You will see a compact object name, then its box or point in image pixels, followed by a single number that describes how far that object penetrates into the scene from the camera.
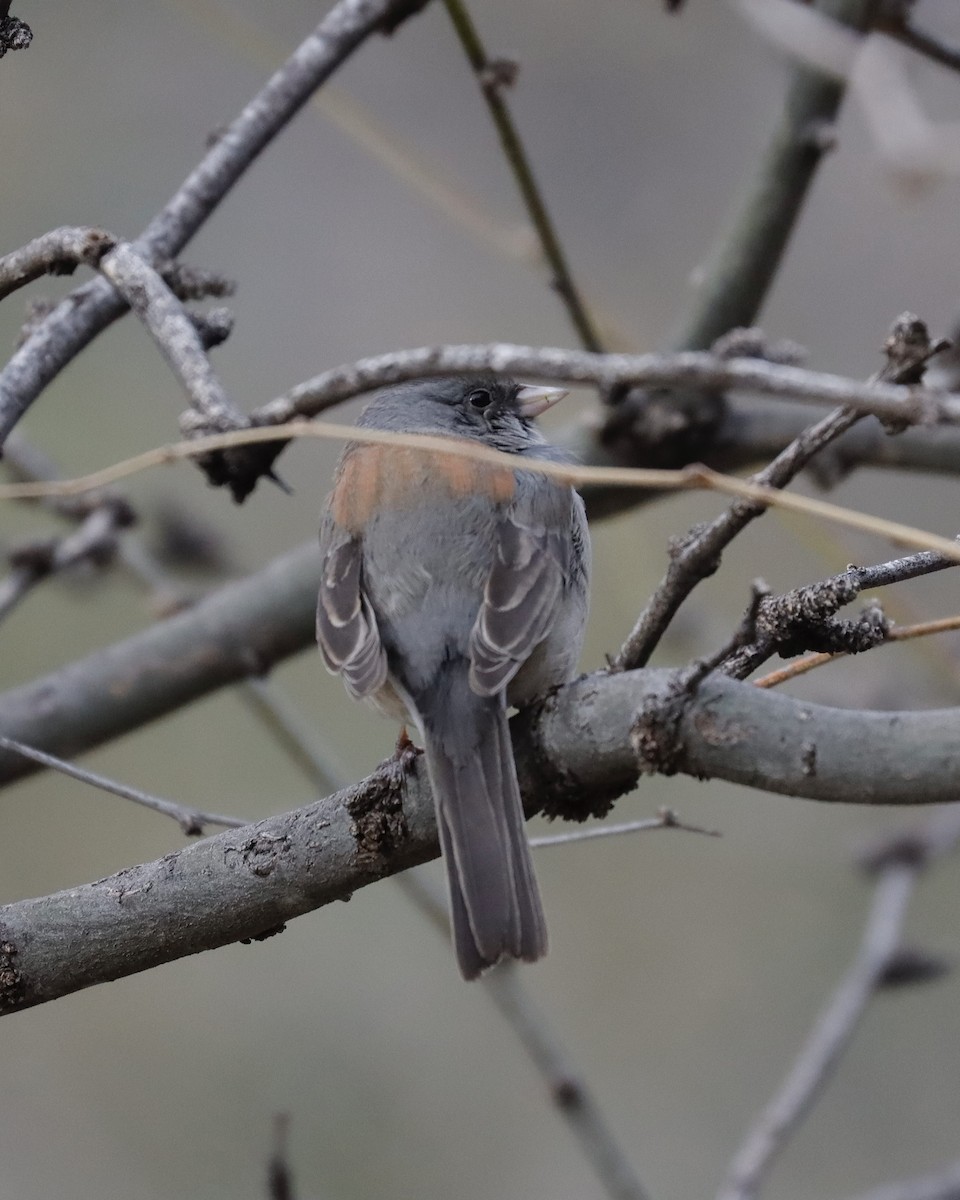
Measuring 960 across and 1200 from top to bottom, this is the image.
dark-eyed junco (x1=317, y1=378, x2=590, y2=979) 4.32
